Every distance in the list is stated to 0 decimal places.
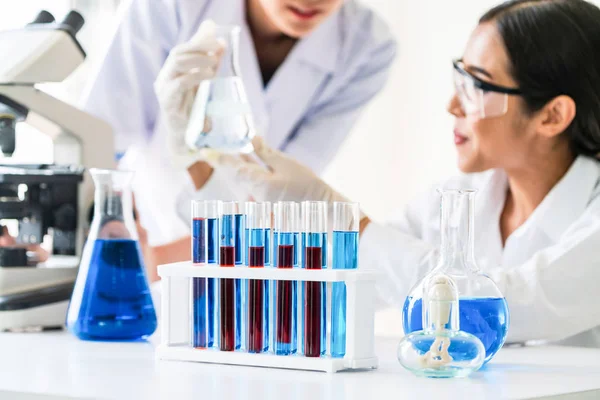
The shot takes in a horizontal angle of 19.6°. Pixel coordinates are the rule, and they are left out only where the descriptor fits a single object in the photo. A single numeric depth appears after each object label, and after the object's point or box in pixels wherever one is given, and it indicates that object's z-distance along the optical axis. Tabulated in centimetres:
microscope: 191
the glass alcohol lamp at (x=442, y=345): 158
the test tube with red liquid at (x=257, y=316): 165
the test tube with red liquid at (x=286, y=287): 164
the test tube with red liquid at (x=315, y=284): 163
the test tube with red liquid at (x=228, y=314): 166
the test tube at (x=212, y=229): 169
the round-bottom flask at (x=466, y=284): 166
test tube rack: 162
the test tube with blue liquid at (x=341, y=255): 163
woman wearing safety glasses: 199
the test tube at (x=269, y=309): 165
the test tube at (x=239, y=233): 168
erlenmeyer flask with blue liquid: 181
